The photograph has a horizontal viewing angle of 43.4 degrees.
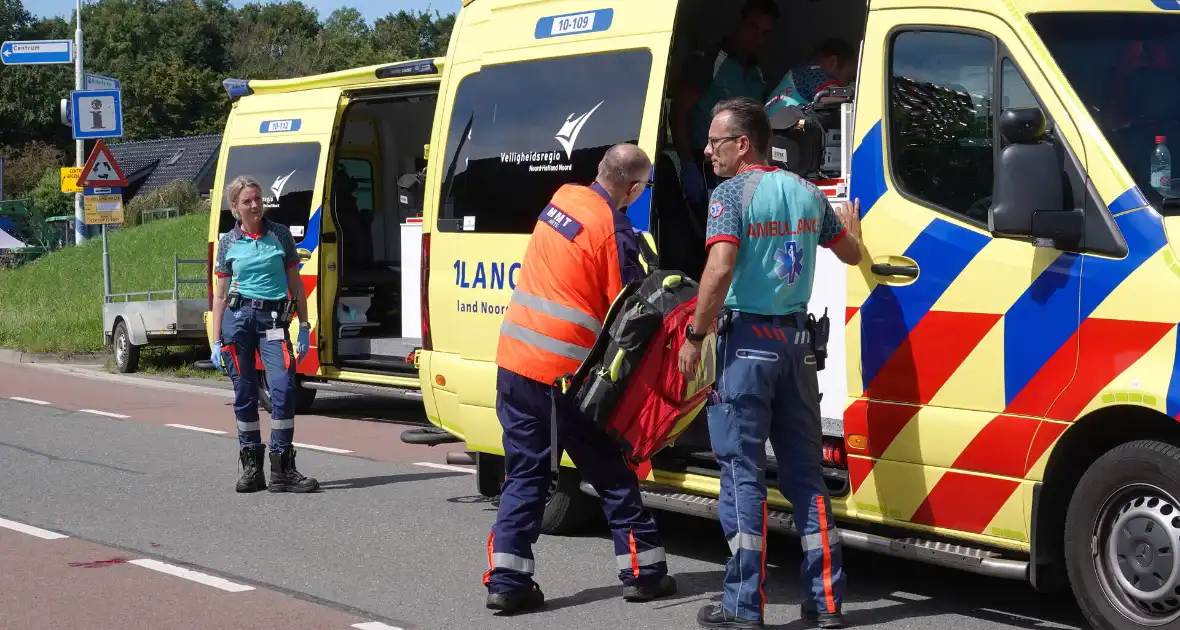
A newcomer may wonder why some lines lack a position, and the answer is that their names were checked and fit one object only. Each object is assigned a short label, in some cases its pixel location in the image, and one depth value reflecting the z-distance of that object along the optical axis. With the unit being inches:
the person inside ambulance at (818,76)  292.2
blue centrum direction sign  885.8
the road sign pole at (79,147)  1089.4
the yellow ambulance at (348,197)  488.7
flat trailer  677.3
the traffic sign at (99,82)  915.4
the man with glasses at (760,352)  214.4
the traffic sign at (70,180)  814.5
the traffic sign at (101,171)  735.7
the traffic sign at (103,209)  732.7
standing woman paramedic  357.7
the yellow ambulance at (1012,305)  196.4
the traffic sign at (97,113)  789.9
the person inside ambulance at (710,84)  289.3
